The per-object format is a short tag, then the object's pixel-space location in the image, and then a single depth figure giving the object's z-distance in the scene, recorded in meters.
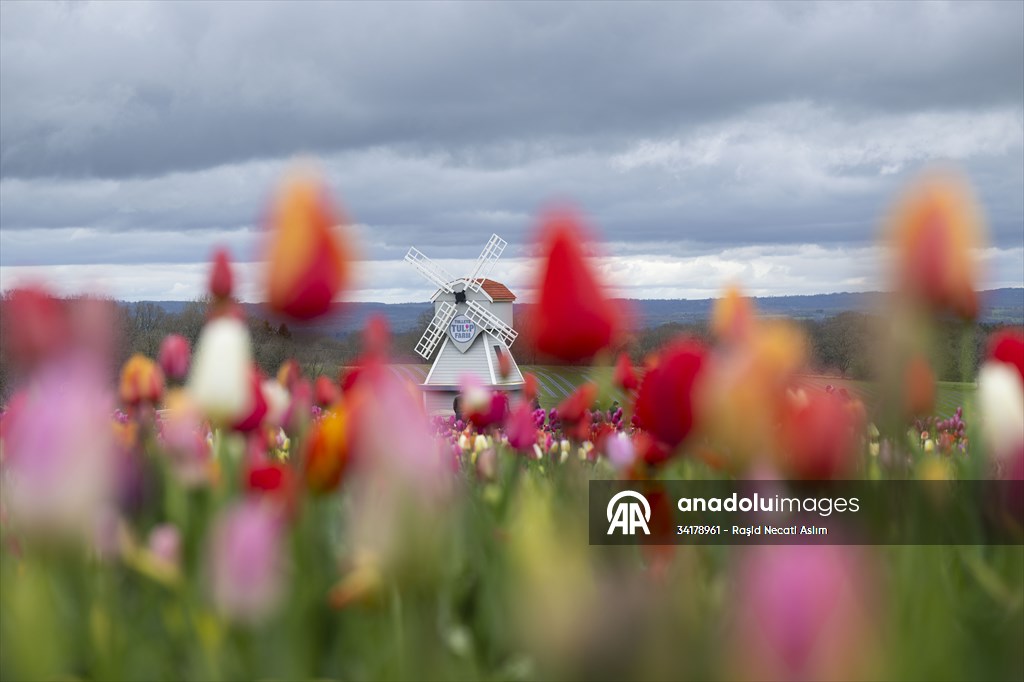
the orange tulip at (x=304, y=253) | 1.74
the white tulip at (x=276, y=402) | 3.12
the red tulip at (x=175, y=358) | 3.80
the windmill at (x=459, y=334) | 38.81
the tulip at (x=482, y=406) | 4.32
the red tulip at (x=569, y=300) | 1.76
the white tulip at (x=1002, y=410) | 2.33
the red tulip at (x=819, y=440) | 1.59
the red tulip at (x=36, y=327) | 1.85
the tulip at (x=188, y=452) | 2.56
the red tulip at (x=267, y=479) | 2.23
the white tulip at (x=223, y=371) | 2.19
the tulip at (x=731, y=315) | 2.22
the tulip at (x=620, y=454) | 2.84
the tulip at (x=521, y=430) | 3.36
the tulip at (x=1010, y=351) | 2.71
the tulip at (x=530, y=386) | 4.88
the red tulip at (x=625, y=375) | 4.12
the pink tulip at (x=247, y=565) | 1.58
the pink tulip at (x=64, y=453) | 1.57
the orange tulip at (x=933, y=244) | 1.62
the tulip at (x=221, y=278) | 2.55
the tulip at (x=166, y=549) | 2.16
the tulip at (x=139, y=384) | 3.37
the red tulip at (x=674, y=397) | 2.08
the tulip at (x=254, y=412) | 2.37
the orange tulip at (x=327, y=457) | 1.95
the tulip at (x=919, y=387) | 1.82
